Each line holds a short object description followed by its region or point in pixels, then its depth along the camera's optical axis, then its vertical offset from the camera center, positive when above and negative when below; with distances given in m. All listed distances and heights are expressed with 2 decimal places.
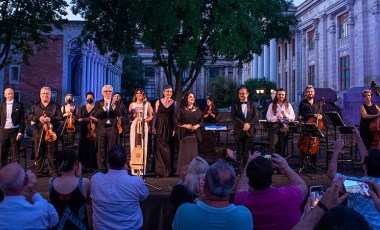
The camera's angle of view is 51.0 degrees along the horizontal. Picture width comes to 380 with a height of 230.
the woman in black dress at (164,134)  9.70 -0.36
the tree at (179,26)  14.49 +3.64
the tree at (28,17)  16.41 +4.30
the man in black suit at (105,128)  9.69 -0.22
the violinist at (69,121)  10.31 -0.06
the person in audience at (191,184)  3.99 -0.66
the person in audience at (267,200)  3.39 -0.69
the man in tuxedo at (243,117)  9.61 +0.06
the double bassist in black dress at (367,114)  9.83 +0.17
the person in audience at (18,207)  3.37 -0.76
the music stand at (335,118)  9.44 +0.06
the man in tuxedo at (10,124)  9.29 -0.13
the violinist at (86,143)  10.34 -0.65
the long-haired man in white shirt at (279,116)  9.55 +0.10
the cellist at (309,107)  9.73 +0.32
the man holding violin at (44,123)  9.20 -0.10
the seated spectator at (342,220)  1.85 -0.47
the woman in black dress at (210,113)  14.37 +0.24
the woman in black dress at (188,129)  9.29 -0.22
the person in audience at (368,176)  3.82 -0.56
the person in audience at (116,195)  4.37 -0.84
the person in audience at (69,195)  4.25 -0.82
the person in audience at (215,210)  2.98 -0.69
